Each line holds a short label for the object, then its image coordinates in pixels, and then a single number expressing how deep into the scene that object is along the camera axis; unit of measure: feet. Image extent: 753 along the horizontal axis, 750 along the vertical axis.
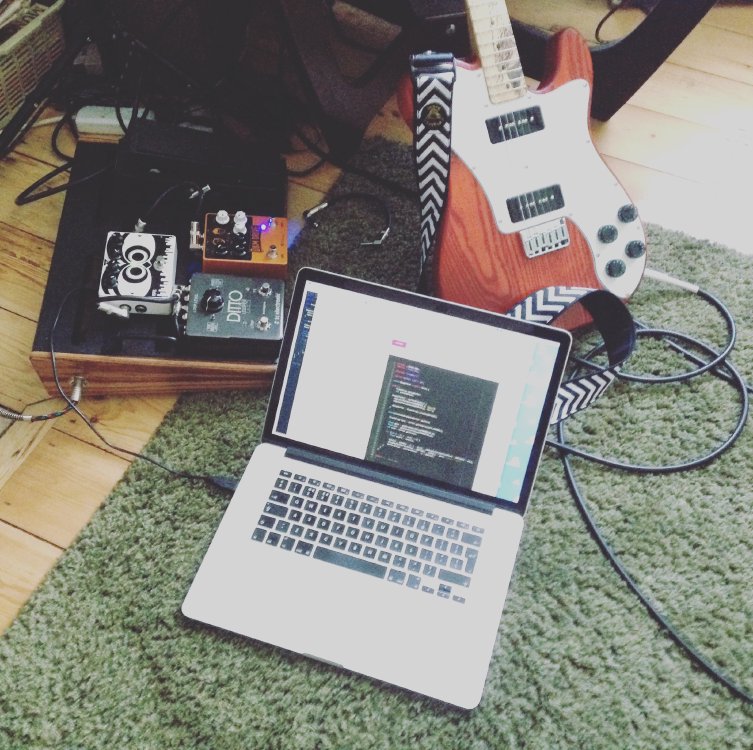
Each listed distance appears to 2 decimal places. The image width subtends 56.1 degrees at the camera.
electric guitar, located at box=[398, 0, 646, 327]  3.58
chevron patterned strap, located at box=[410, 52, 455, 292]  3.36
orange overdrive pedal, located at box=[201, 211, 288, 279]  3.52
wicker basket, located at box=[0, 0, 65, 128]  4.15
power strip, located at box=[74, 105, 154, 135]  4.27
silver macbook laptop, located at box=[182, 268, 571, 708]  2.77
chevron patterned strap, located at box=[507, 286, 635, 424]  3.32
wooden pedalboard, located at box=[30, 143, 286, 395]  3.32
